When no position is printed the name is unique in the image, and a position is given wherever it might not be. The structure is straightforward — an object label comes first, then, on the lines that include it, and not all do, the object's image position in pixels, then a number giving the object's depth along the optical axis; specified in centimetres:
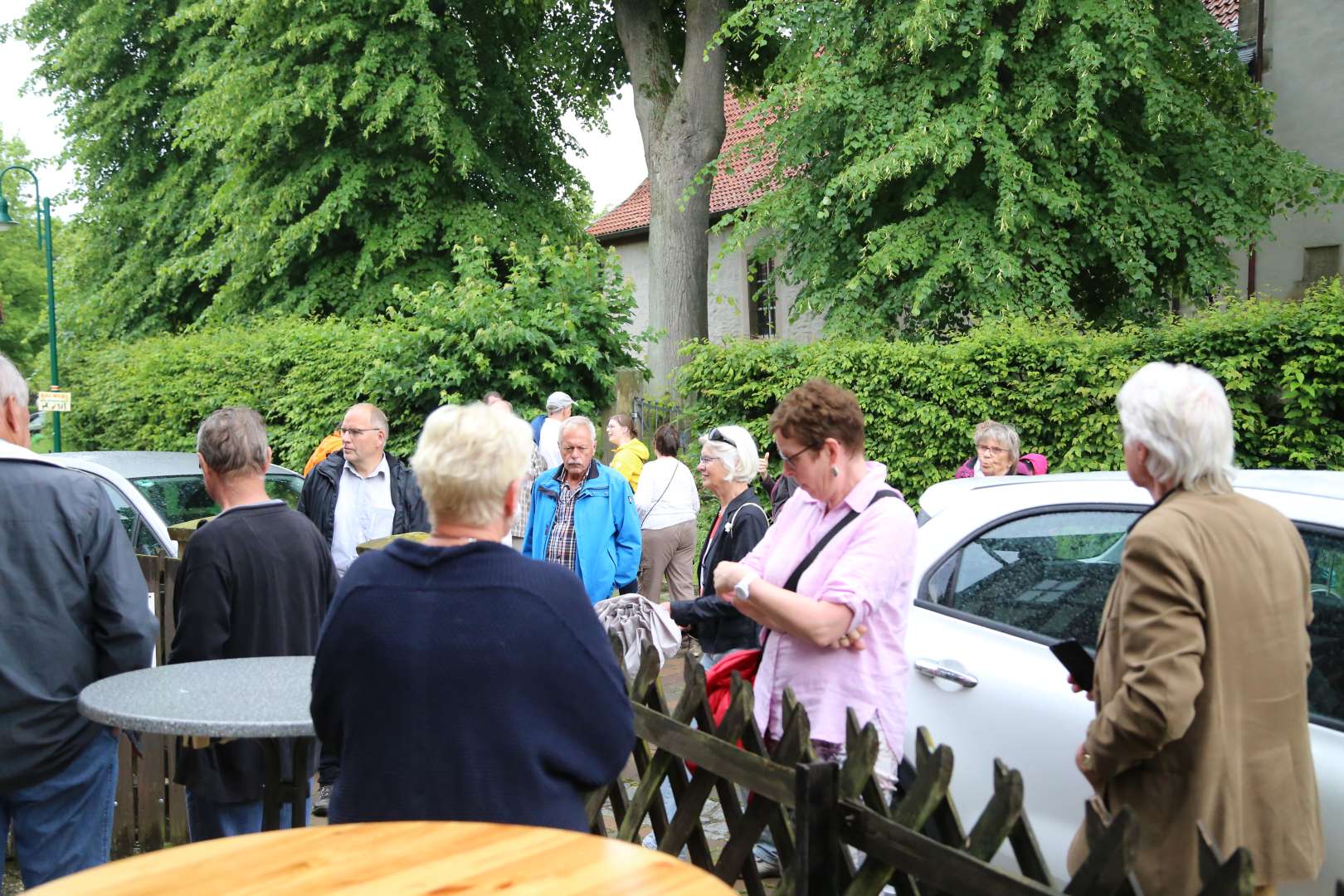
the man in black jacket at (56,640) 317
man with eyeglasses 623
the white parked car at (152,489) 661
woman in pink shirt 324
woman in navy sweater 219
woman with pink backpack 735
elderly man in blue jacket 636
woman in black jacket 470
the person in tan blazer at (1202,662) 243
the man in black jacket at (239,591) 347
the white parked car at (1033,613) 317
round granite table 259
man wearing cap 1075
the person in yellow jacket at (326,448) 839
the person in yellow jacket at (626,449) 1009
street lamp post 1975
